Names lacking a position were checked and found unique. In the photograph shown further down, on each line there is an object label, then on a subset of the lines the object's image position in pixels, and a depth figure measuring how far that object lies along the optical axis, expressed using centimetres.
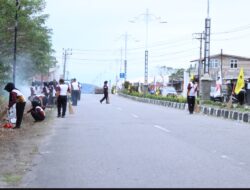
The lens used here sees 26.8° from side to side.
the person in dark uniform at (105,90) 4019
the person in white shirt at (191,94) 2914
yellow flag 3100
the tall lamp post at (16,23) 2187
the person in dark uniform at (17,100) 1798
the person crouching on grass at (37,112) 2188
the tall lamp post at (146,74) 6802
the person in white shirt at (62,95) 2420
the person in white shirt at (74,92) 3476
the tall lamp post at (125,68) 9402
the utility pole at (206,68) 3769
